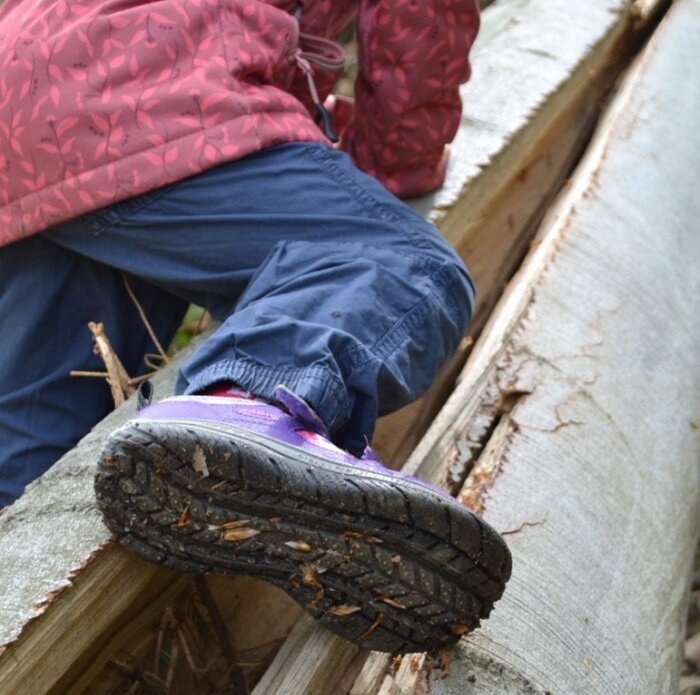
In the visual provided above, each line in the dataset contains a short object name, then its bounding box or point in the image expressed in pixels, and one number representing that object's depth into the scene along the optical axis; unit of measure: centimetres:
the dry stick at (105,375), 140
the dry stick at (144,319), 148
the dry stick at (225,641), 137
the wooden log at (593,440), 115
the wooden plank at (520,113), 196
